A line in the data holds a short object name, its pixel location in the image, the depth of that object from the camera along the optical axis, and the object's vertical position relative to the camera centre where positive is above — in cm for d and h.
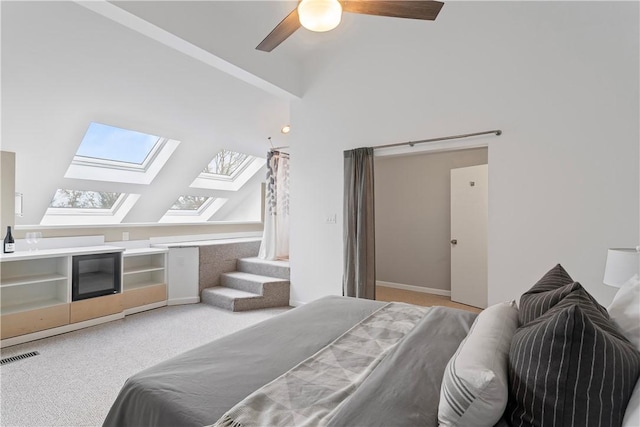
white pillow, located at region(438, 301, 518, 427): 90 -47
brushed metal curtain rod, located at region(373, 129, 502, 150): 303 +82
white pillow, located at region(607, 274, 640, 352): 110 -34
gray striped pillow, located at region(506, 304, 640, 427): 82 -41
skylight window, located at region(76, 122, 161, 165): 406 +102
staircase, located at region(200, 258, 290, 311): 433 -97
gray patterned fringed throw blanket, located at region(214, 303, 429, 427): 102 -61
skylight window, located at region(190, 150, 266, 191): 565 +90
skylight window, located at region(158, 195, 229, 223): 571 +22
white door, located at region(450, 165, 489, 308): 432 -20
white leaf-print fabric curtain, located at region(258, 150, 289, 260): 516 +23
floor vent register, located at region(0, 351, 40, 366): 272 -117
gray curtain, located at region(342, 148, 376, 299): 373 -11
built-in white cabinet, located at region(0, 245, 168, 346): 314 -86
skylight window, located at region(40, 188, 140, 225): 434 +19
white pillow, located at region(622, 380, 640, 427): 77 -46
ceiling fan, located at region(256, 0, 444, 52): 175 +121
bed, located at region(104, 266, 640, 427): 89 -59
